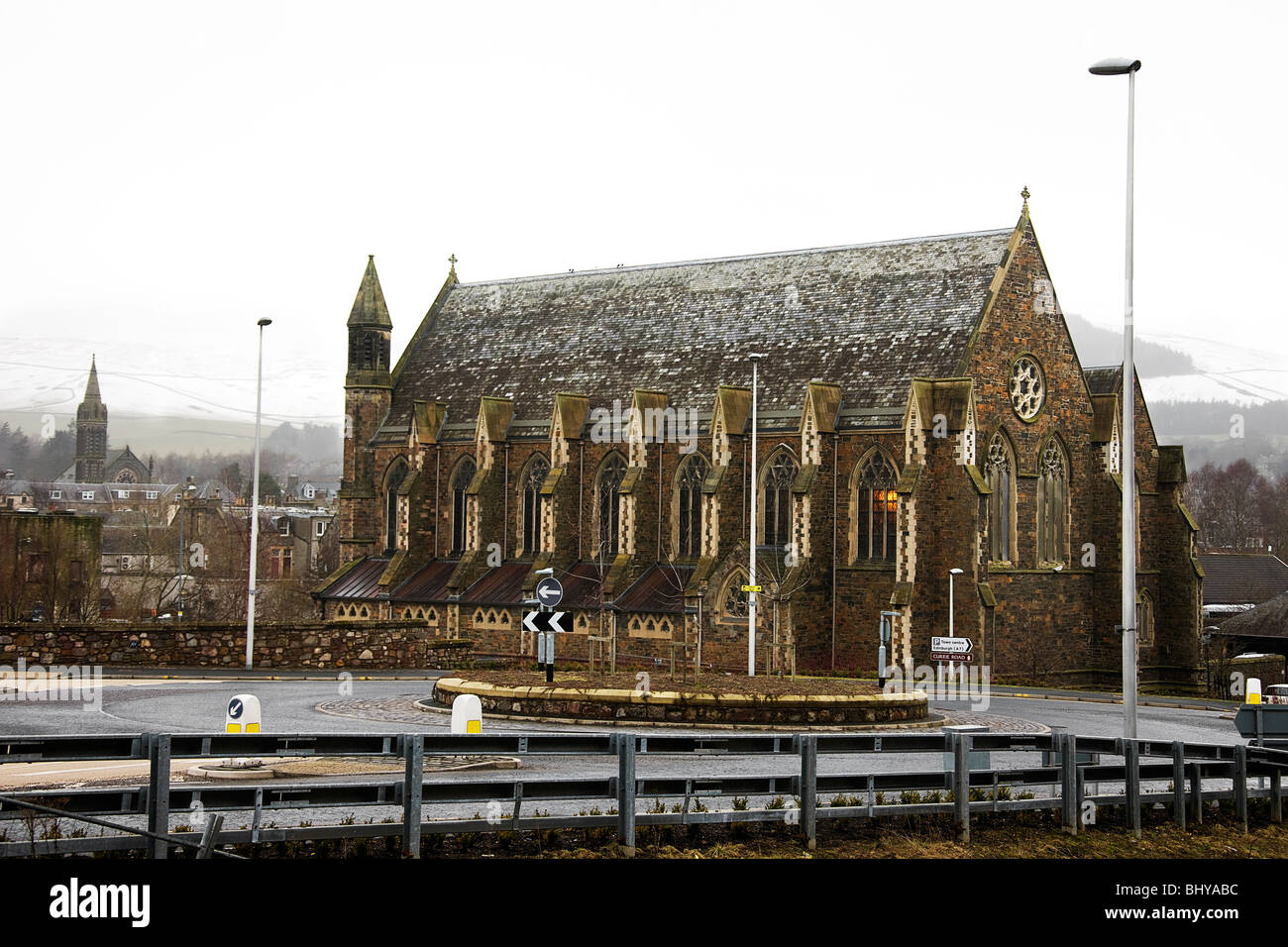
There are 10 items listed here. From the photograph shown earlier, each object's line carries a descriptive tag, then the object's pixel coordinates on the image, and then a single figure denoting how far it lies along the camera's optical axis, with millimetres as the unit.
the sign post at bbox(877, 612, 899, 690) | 32750
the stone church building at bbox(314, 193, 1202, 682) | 44656
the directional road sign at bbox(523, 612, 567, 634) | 25969
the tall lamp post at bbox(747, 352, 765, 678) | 38469
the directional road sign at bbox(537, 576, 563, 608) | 26688
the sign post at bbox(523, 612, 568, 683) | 25969
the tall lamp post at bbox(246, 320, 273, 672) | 36812
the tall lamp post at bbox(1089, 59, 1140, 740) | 20516
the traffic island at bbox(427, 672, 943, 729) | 24359
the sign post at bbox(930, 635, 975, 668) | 32812
